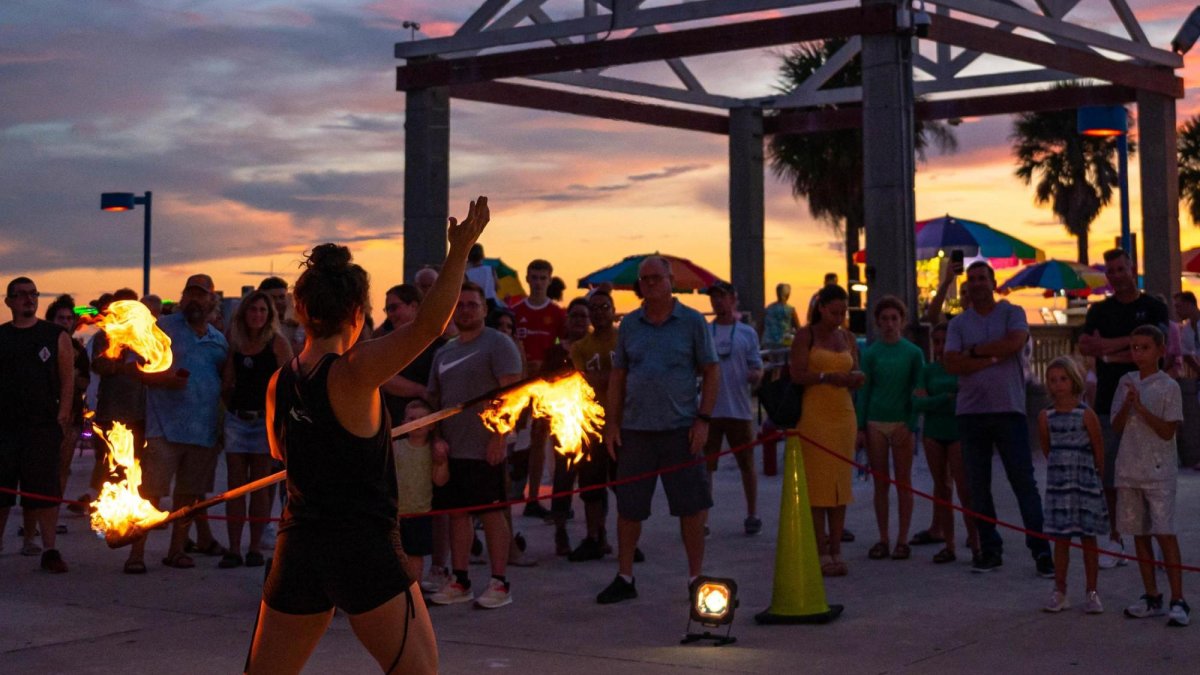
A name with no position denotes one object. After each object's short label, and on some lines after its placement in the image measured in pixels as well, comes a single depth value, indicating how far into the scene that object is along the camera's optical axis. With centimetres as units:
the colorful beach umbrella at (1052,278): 3381
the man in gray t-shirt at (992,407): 944
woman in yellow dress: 946
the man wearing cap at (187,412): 1005
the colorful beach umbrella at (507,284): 2497
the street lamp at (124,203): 2073
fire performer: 434
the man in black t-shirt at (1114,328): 946
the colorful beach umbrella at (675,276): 2588
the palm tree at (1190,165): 5397
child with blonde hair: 823
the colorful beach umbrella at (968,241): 2797
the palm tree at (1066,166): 6331
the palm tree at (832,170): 4503
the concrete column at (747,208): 2303
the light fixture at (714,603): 741
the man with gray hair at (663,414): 868
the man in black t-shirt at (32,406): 1016
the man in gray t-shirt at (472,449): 866
